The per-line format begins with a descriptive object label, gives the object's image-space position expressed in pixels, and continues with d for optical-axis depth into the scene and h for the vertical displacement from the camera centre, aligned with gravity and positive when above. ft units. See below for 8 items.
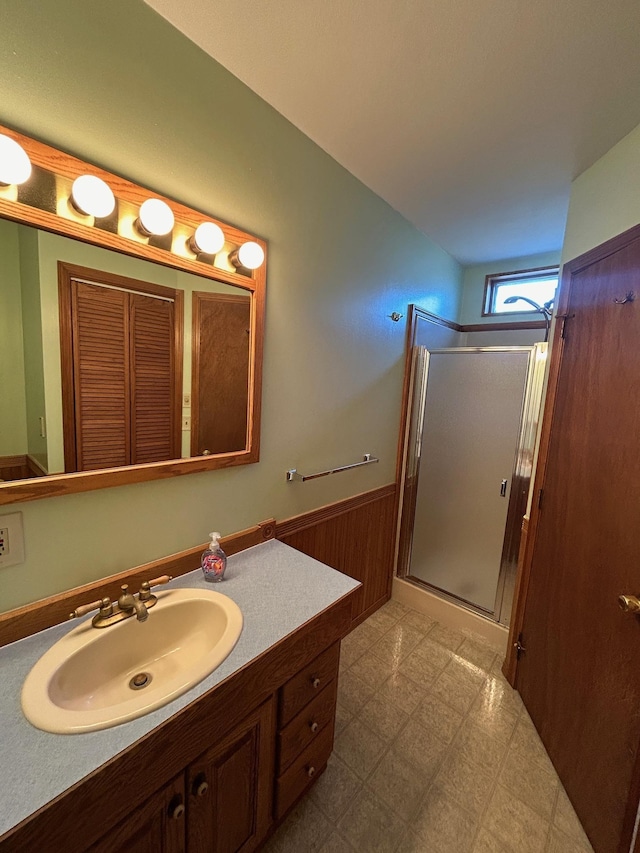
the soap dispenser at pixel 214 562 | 3.94 -2.03
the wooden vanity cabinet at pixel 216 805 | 2.38 -3.31
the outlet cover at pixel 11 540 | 2.89 -1.42
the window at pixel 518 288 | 8.29 +2.89
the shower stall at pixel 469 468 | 6.82 -1.48
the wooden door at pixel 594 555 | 3.61 -1.81
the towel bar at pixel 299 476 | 5.31 -1.37
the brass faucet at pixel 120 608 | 3.10 -2.11
